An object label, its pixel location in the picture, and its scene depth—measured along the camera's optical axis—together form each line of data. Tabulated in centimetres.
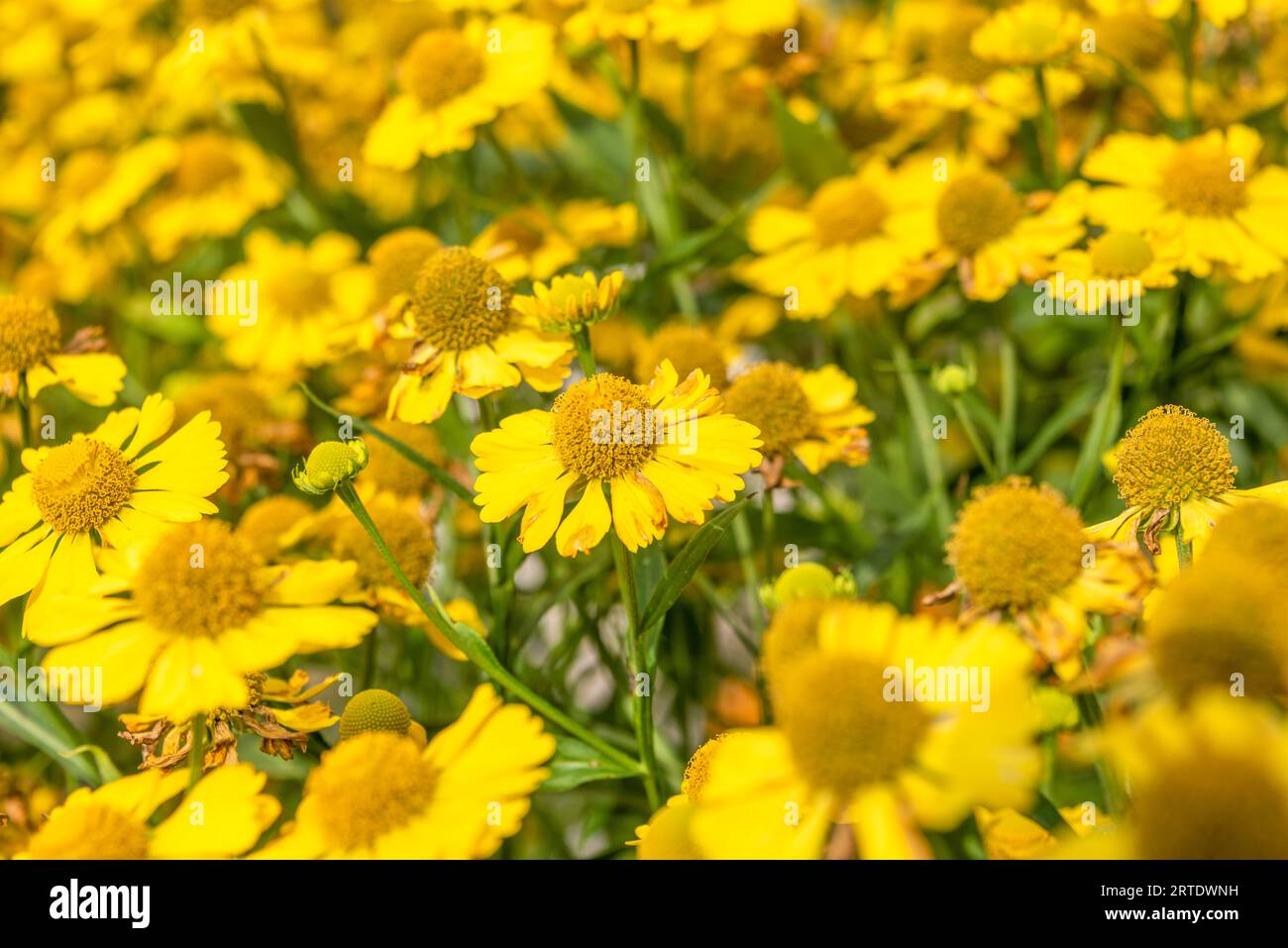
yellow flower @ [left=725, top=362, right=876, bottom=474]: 48
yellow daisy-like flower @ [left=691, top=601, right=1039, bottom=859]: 39
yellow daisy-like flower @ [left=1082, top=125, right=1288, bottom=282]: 50
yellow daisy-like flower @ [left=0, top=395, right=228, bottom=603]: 46
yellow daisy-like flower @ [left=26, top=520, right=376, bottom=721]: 43
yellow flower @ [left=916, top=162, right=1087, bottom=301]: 50
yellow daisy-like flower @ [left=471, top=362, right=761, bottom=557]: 44
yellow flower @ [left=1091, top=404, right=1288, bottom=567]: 44
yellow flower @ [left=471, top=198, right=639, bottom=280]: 53
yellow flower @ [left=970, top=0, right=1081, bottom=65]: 52
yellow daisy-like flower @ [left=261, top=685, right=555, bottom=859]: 41
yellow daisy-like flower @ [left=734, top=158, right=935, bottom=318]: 52
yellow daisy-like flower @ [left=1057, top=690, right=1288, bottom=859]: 37
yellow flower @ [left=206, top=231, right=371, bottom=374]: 58
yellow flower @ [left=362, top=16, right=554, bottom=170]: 54
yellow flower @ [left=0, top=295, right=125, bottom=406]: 50
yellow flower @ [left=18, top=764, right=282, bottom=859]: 41
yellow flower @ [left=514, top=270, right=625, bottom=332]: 46
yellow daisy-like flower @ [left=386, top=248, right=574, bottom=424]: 48
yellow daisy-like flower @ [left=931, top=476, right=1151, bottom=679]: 41
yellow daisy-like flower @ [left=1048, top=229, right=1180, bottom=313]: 48
